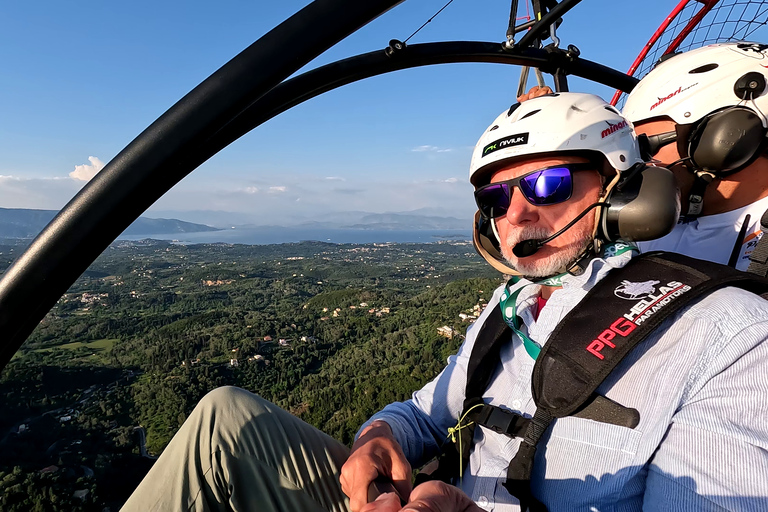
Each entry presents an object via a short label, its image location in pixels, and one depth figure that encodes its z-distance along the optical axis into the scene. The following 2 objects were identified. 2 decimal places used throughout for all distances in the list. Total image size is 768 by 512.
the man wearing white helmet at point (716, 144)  0.66
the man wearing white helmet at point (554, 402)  0.42
